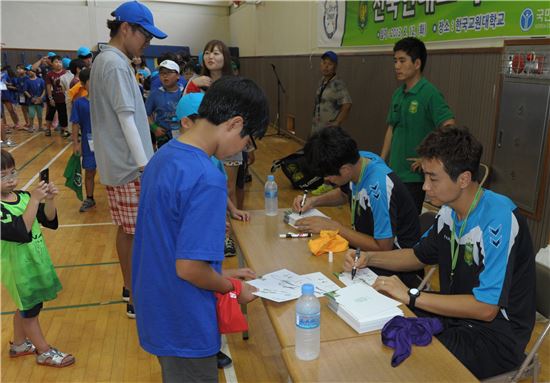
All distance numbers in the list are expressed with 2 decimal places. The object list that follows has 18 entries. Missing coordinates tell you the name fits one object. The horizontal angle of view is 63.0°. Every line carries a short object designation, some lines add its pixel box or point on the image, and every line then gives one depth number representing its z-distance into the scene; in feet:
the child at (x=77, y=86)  16.40
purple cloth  4.14
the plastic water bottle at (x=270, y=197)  8.22
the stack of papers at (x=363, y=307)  4.56
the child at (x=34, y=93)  33.50
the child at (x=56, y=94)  31.19
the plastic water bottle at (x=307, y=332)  4.06
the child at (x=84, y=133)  15.31
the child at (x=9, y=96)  33.76
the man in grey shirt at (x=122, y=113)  7.62
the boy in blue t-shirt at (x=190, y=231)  3.92
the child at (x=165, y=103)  13.85
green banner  10.42
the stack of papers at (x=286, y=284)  5.13
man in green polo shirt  10.37
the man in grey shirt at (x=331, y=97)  16.69
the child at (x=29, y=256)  6.97
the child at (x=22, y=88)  34.04
